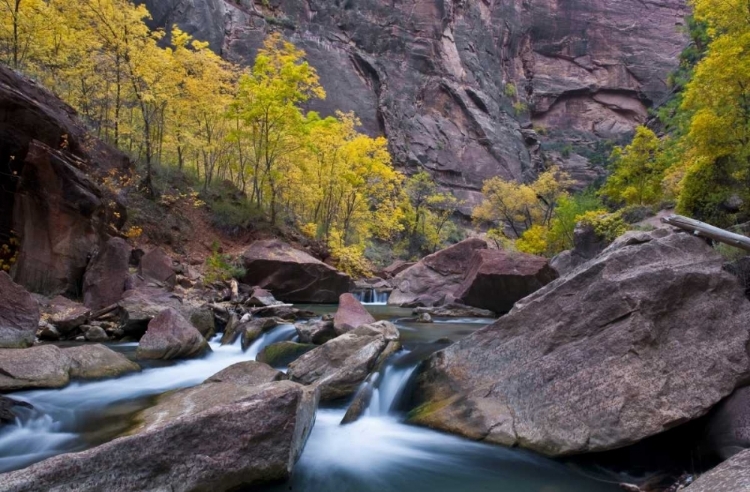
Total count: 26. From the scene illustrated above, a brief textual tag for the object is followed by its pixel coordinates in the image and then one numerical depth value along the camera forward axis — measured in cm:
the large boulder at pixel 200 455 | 423
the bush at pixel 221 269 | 1951
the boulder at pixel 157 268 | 1661
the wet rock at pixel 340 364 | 823
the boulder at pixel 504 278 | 1697
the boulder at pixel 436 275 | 2394
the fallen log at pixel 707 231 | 696
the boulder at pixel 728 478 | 384
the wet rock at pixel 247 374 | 813
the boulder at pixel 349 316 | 1160
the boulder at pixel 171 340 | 1066
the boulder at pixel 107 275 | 1382
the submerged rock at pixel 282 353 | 1023
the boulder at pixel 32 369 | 801
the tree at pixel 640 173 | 2878
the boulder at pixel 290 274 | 2048
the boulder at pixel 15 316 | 991
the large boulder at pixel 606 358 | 597
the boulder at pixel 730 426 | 547
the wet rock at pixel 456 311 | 1850
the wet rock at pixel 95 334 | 1198
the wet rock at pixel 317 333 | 1154
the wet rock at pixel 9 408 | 682
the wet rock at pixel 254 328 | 1215
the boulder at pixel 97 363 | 902
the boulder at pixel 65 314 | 1170
